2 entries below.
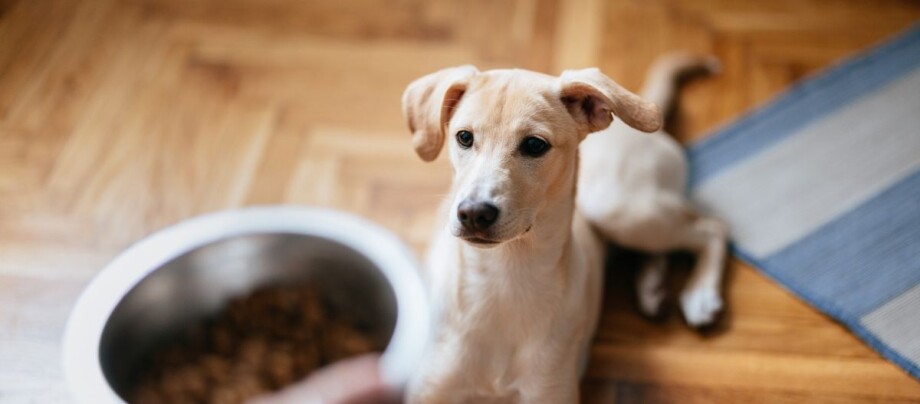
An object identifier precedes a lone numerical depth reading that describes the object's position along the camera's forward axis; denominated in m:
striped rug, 2.19
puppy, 1.56
